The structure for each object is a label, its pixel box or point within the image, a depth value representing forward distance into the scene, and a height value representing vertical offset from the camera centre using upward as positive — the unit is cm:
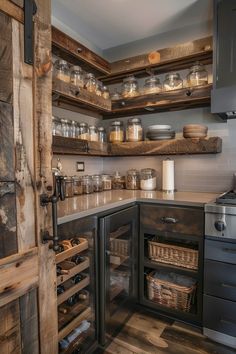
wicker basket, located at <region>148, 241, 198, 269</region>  175 -67
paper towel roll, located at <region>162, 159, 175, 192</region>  220 -8
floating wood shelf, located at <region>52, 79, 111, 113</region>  176 +58
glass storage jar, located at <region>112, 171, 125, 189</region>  253 -16
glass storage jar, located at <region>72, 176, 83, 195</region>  206 -16
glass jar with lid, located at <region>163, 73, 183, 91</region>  216 +78
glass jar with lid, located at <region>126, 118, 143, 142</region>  236 +38
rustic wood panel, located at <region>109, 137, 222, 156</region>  200 +18
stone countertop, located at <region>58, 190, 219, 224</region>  131 -24
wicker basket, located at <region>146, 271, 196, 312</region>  178 -98
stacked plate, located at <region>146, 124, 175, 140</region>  222 +33
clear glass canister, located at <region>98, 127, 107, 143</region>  240 +34
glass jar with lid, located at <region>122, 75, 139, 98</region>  233 +80
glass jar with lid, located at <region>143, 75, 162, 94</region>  223 +79
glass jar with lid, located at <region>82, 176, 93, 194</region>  216 -16
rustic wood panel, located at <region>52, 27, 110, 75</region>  183 +97
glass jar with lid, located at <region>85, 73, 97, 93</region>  212 +76
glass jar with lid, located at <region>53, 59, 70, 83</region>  183 +76
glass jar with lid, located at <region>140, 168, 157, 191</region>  235 -13
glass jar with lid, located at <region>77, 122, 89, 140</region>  217 +34
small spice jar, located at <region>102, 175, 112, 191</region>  243 -15
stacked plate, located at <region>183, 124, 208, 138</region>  205 +32
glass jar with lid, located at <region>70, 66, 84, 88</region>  197 +77
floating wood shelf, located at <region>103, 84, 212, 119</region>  200 +60
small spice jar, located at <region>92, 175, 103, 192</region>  228 -16
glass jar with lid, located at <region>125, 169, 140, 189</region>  245 -13
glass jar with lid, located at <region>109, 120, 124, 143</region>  244 +37
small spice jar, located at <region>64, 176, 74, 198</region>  193 -16
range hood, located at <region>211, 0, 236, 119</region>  174 +82
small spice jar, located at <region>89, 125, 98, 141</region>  227 +33
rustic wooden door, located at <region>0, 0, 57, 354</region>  76 -6
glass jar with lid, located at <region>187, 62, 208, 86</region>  206 +81
